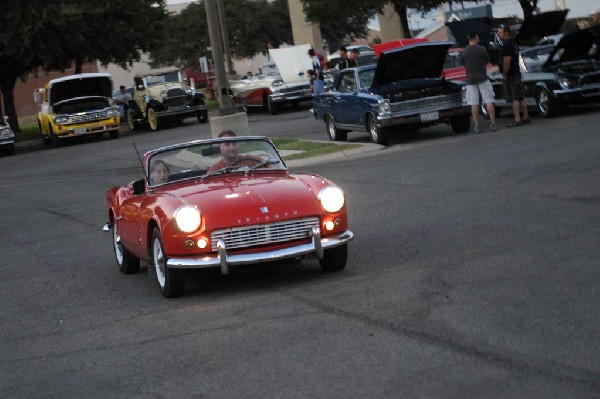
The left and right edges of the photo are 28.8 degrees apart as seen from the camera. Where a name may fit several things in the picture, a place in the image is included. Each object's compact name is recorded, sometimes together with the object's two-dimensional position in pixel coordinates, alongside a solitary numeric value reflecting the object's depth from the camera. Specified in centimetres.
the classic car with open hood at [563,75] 2256
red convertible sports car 925
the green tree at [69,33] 4194
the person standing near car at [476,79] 2186
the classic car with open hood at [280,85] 4128
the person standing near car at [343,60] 2780
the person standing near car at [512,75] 2230
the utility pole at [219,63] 2305
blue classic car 2203
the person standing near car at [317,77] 3391
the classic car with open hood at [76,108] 3859
